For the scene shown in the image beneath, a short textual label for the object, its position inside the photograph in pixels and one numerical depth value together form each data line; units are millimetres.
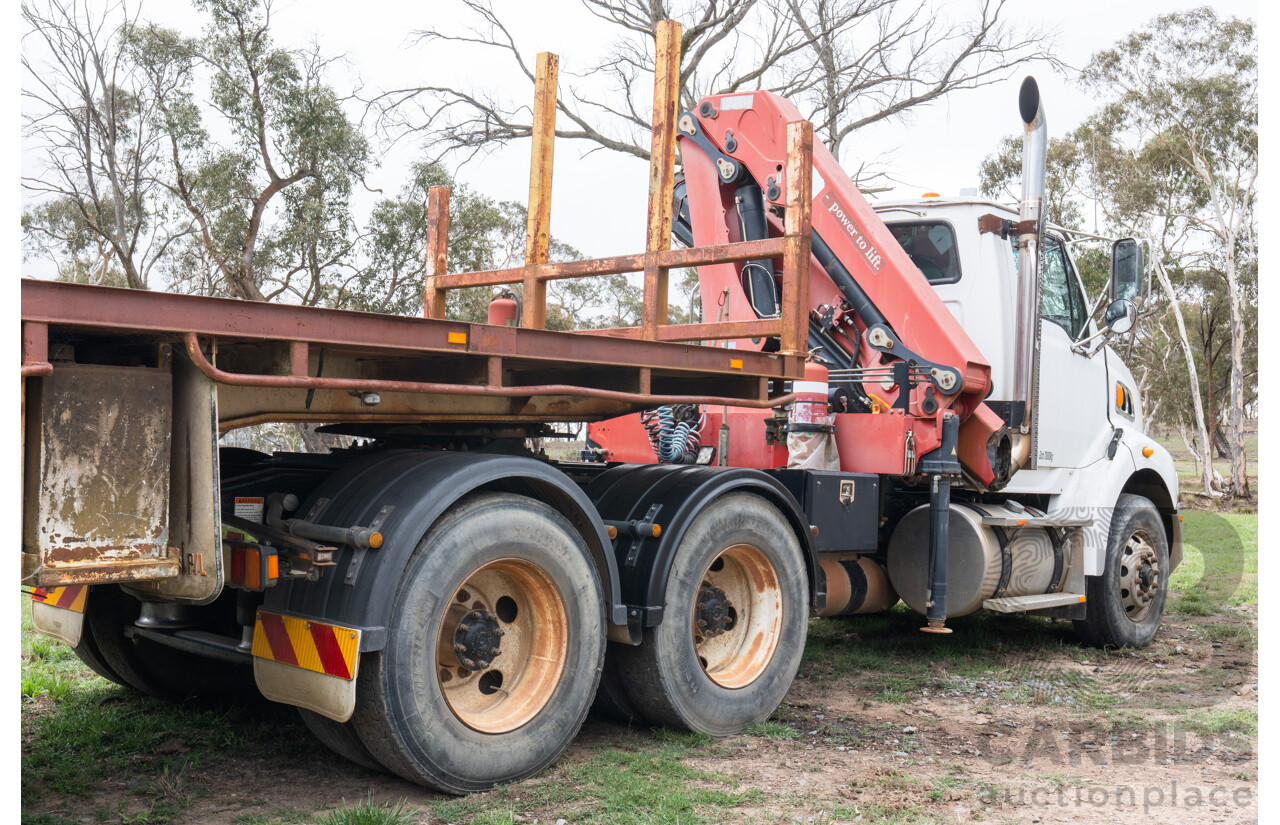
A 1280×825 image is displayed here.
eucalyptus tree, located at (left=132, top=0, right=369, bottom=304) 17656
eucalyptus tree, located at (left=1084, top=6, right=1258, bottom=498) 24812
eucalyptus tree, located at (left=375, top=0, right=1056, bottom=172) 23203
